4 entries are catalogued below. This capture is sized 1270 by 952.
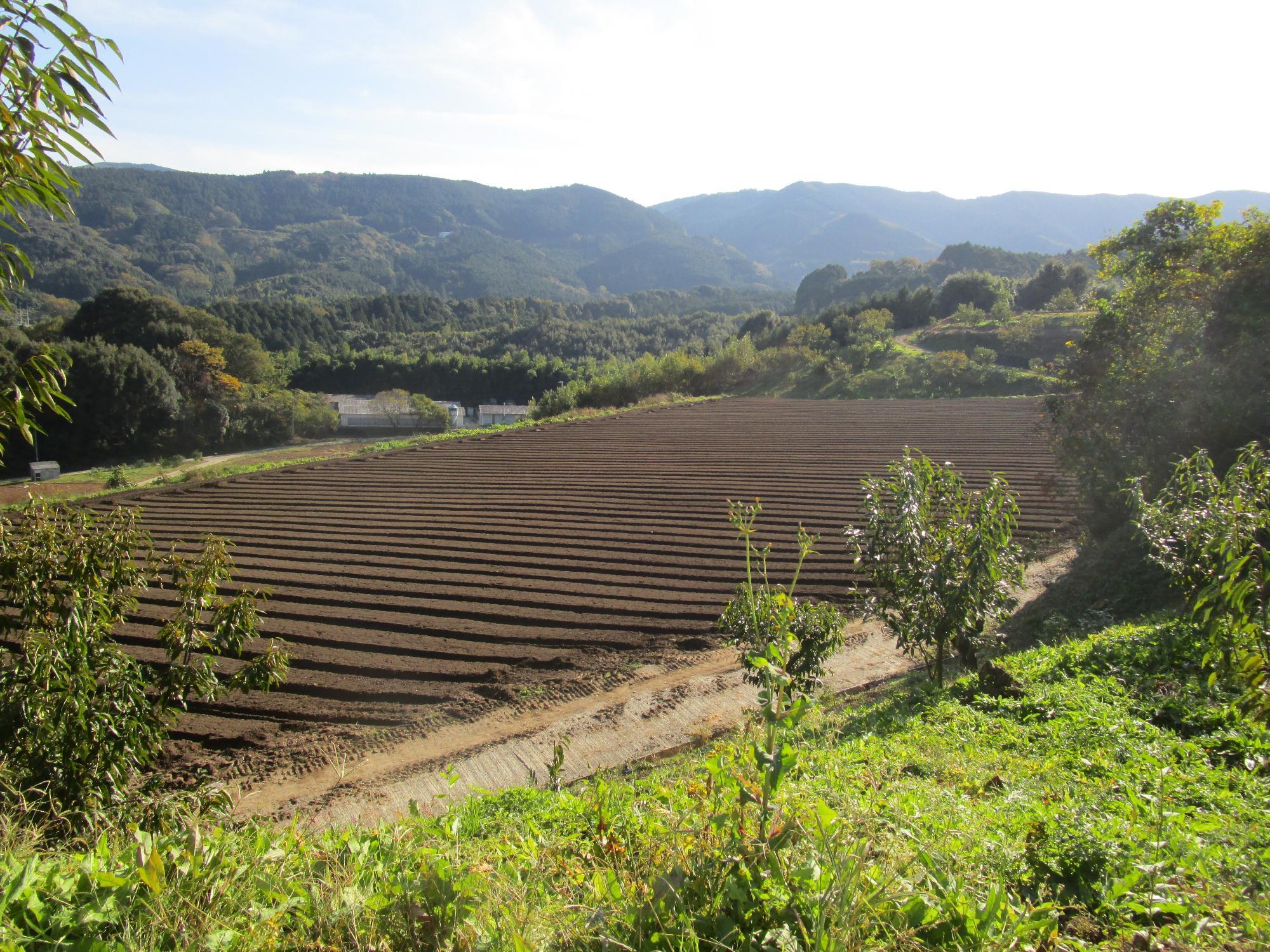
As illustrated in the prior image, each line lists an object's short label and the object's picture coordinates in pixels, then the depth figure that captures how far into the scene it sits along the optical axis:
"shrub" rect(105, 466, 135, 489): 19.42
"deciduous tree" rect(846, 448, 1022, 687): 5.20
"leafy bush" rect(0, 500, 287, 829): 2.76
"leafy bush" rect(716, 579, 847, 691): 4.76
